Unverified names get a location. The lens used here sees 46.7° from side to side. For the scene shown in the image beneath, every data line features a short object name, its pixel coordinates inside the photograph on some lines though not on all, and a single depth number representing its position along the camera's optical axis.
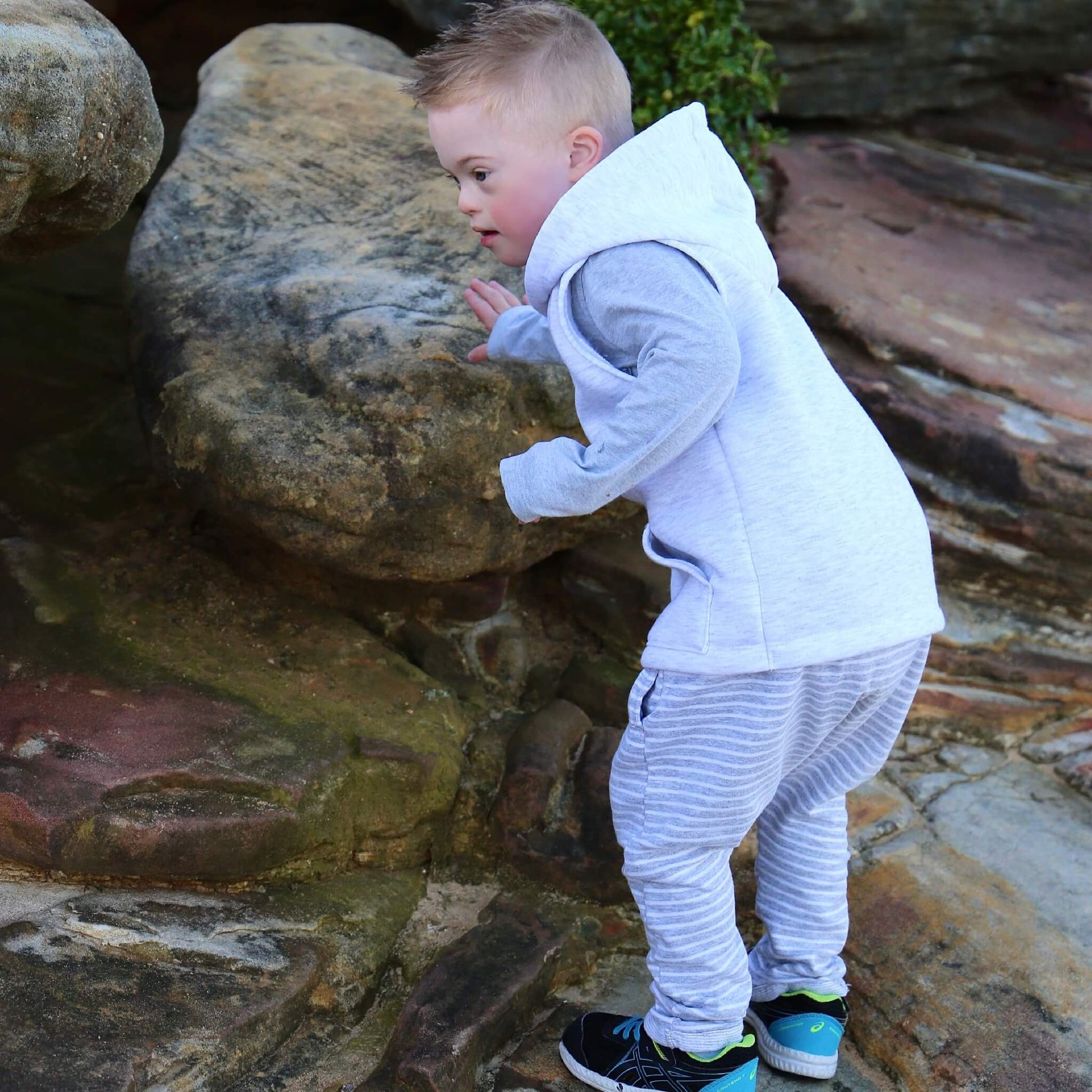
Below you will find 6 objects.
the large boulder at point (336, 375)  2.22
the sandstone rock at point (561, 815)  2.33
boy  1.68
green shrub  3.42
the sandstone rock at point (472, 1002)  1.87
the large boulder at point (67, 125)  1.66
